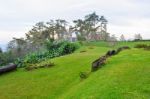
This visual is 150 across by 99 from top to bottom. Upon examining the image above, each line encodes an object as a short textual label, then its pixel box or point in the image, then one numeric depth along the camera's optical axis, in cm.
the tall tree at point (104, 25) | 4713
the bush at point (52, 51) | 1648
